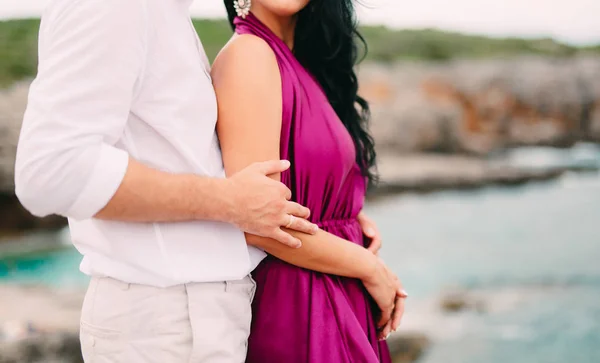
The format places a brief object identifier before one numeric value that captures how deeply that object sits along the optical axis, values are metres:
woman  1.12
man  0.87
